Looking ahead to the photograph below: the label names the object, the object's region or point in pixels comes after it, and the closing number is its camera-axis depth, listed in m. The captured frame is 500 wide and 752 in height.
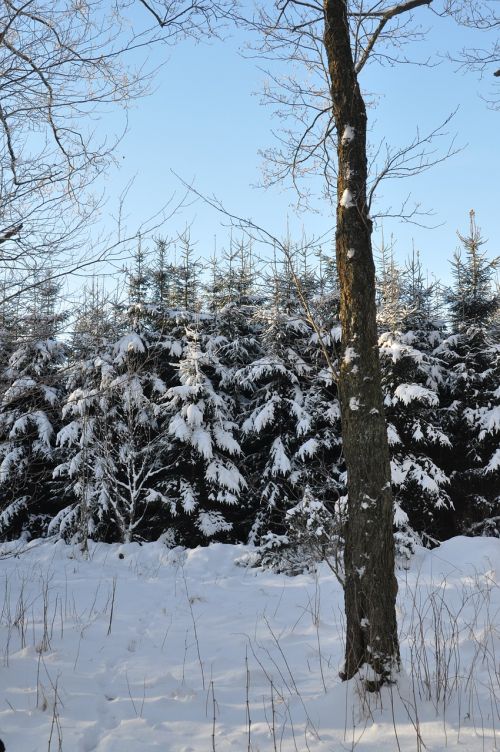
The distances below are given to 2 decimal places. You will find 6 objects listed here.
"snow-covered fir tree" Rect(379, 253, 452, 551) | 13.95
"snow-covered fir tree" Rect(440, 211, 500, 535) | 16.17
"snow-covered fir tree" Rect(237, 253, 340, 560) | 14.45
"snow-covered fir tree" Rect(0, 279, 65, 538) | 15.42
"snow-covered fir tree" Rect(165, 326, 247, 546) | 14.23
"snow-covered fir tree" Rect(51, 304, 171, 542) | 13.62
